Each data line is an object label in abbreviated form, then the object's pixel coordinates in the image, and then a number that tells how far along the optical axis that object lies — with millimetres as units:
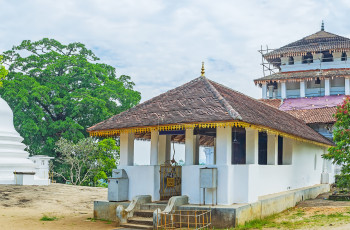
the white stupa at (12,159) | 22688
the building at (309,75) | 32750
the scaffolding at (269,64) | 38031
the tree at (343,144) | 18531
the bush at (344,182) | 18328
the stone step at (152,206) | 13133
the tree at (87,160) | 30359
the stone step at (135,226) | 12434
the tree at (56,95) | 32875
